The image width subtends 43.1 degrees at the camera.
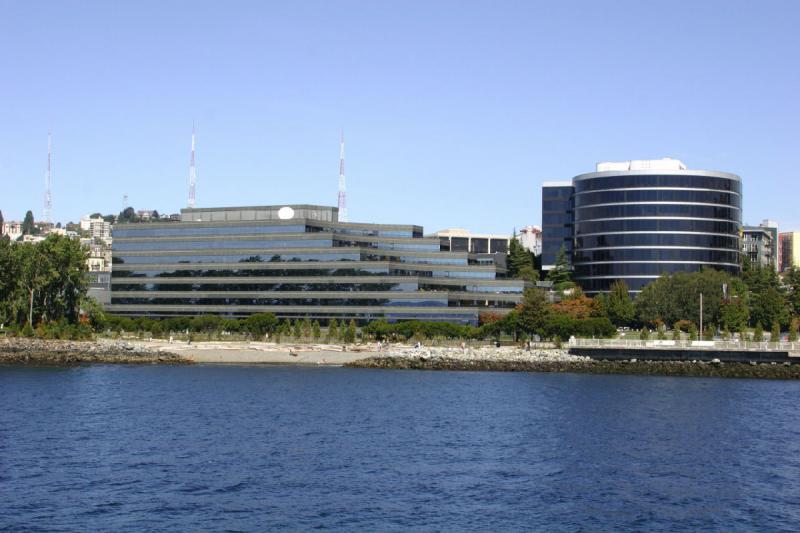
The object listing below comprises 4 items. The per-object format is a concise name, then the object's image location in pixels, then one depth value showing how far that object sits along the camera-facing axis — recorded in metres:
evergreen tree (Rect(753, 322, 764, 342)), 171.25
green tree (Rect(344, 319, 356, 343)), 191.25
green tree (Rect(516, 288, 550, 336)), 184.32
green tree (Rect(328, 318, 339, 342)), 196.00
